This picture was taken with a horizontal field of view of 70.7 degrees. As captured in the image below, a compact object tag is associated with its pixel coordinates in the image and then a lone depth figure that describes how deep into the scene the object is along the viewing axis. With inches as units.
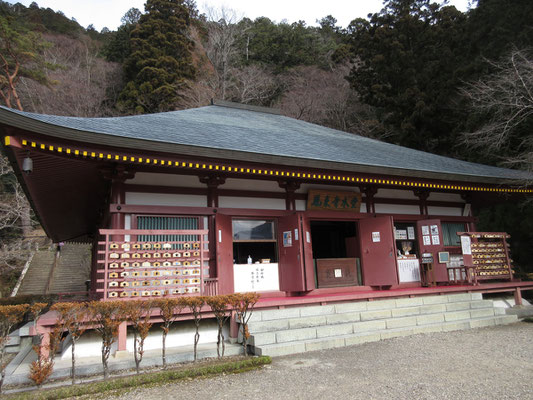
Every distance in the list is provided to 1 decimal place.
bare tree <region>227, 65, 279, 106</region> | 1034.7
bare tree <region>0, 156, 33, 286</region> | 791.7
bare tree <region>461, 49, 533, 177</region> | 440.7
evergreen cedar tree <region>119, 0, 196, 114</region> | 1001.5
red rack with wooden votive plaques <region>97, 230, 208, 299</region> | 235.5
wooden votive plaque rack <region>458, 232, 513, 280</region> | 358.9
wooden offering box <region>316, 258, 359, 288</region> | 350.6
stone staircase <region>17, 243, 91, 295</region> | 837.2
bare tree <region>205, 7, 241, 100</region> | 1087.6
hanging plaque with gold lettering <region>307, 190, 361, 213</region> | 339.9
